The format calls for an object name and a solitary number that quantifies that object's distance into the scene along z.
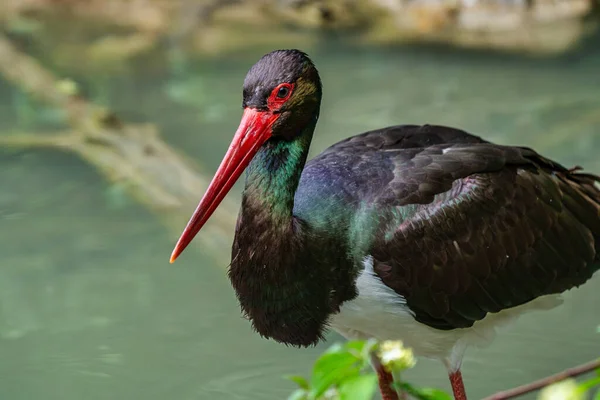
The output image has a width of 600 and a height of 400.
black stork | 9.26
